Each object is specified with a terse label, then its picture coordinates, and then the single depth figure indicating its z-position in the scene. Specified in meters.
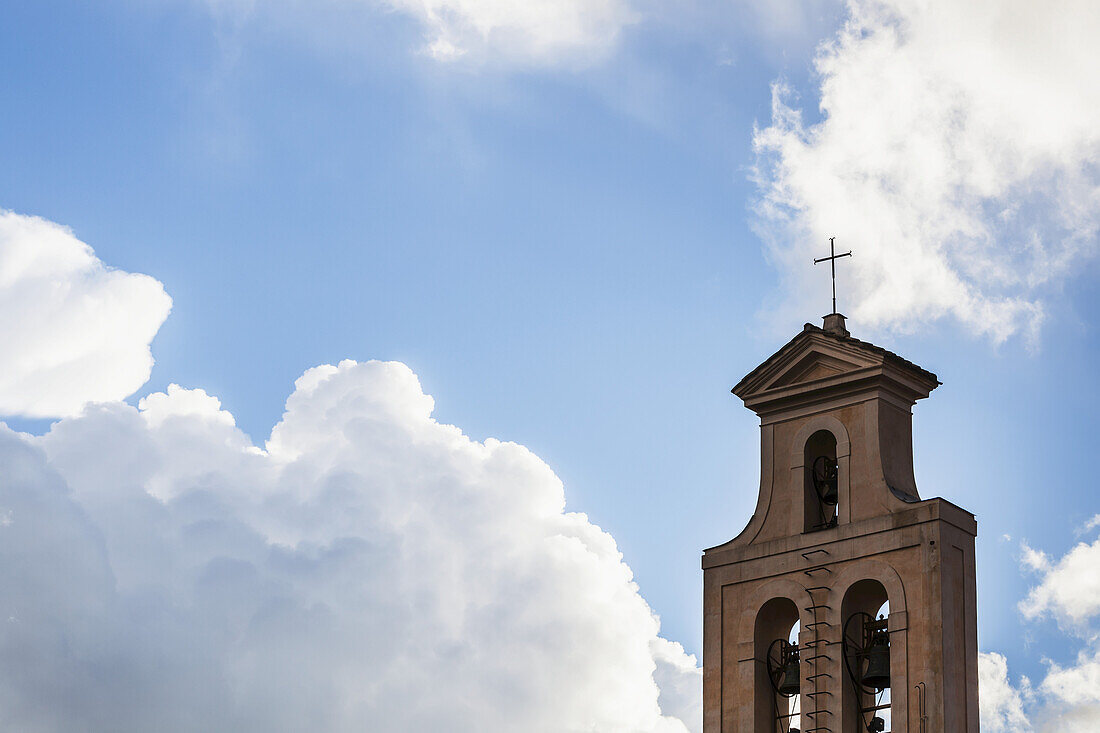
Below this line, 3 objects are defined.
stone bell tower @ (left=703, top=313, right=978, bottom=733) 43.62
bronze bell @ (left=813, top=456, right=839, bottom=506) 46.81
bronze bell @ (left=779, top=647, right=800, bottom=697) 45.50
